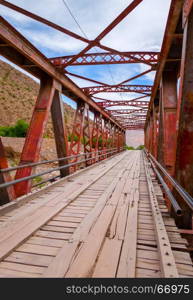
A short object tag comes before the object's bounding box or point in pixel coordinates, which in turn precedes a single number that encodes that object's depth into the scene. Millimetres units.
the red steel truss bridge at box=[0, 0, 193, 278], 1966
